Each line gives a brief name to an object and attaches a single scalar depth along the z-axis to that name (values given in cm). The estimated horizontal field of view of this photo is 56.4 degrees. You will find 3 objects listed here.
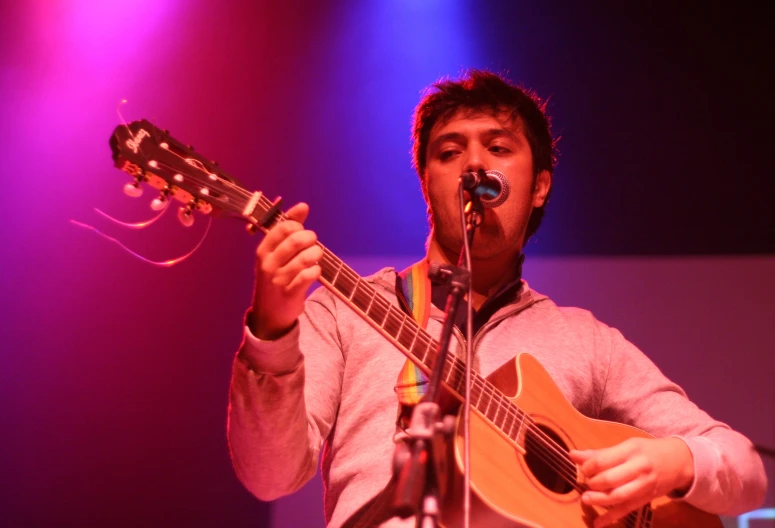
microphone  212
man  191
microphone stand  123
